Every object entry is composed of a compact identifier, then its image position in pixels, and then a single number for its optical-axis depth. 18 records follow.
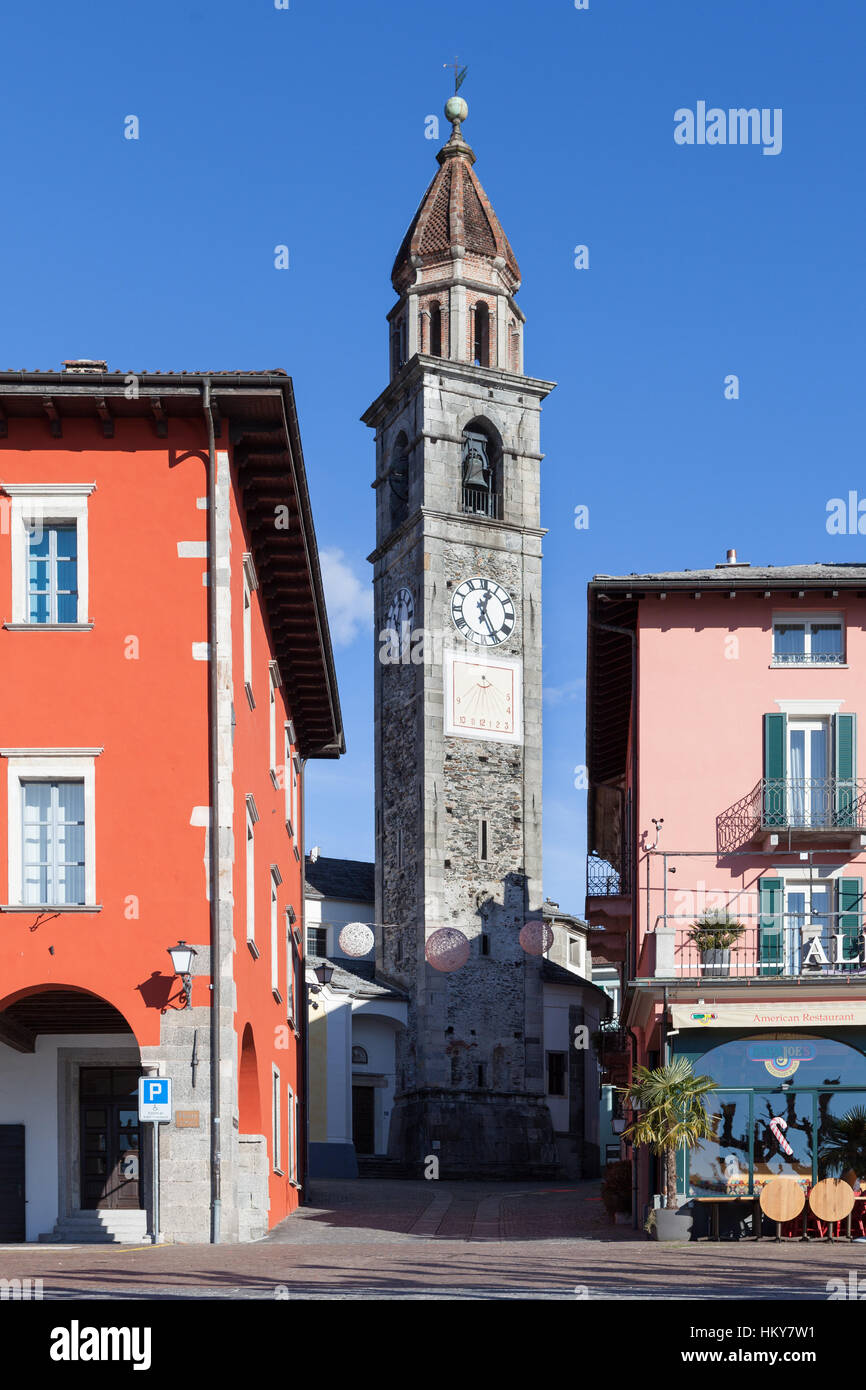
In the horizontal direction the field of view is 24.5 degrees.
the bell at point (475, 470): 64.69
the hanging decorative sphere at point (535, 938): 63.06
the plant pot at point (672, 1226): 24.88
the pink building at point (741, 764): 29.50
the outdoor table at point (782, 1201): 23.20
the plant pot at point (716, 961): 28.16
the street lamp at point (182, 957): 22.61
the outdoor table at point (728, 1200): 25.14
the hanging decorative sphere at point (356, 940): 62.38
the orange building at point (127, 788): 22.98
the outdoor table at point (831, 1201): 23.34
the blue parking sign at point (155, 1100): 22.23
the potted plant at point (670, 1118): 24.92
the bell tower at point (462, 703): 60.94
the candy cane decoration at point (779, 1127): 25.86
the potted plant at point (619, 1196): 31.72
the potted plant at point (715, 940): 28.30
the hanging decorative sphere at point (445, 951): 61.09
